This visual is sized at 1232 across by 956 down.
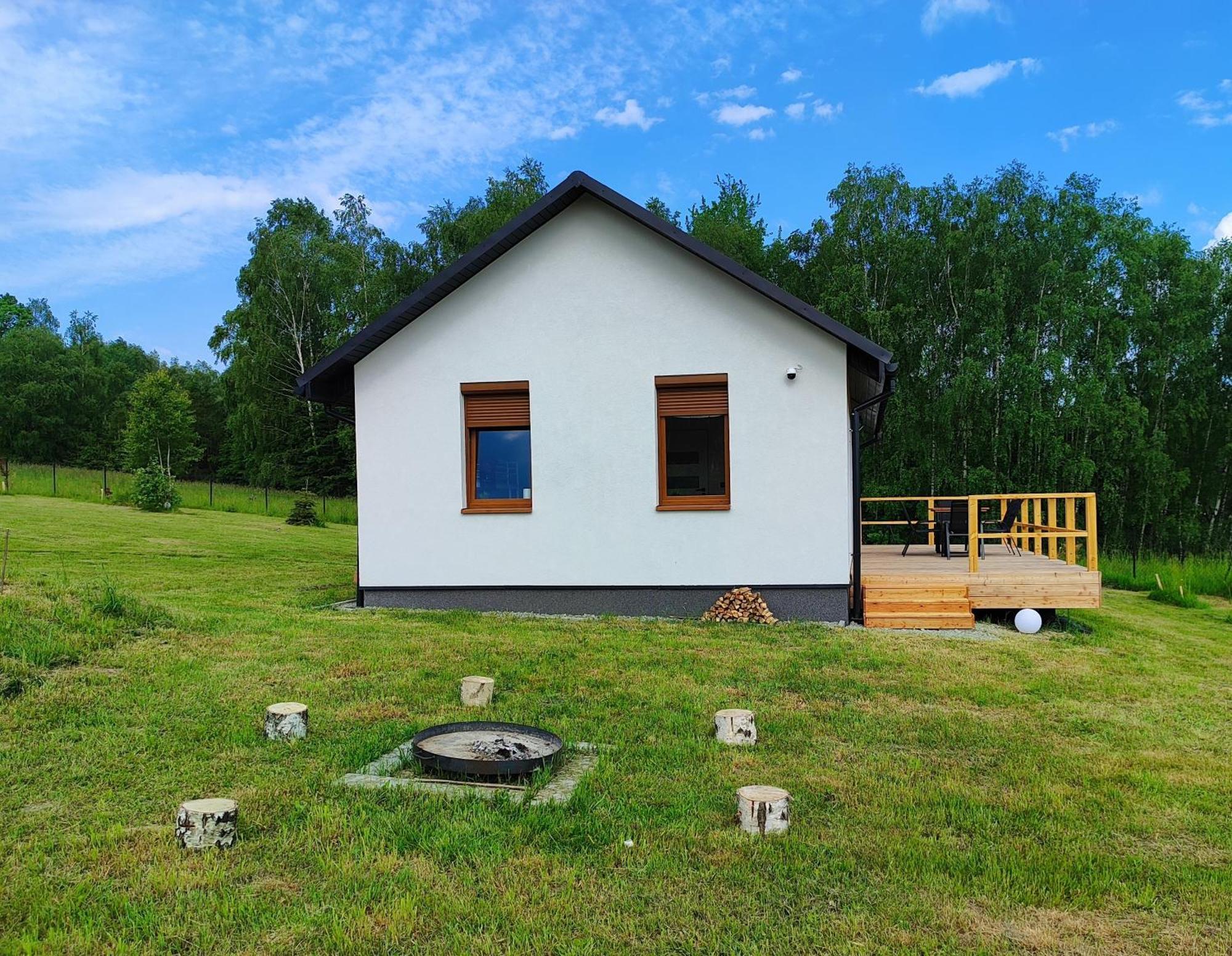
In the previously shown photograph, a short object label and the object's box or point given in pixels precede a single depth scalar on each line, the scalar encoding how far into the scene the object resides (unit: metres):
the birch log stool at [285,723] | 4.73
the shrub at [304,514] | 24.84
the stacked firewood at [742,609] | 9.38
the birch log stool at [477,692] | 5.61
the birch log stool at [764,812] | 3.53
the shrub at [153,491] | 23.58
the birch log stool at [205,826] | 3.31
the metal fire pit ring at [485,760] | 4.09
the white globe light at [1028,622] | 9.34
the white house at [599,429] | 9.48
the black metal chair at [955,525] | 11.98
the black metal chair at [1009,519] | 11.88
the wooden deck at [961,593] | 9.38
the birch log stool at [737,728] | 4.82
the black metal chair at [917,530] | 12.71
